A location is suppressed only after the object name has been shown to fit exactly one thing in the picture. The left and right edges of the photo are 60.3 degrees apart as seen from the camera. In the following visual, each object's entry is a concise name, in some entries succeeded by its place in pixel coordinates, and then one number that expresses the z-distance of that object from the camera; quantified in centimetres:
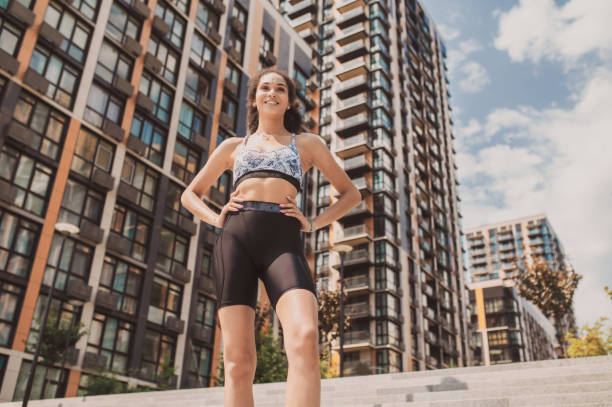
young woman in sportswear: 244
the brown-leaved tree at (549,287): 3203
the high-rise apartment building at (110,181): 2212
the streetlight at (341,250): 1898
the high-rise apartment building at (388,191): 4916
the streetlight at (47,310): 1389
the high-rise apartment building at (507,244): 12199
